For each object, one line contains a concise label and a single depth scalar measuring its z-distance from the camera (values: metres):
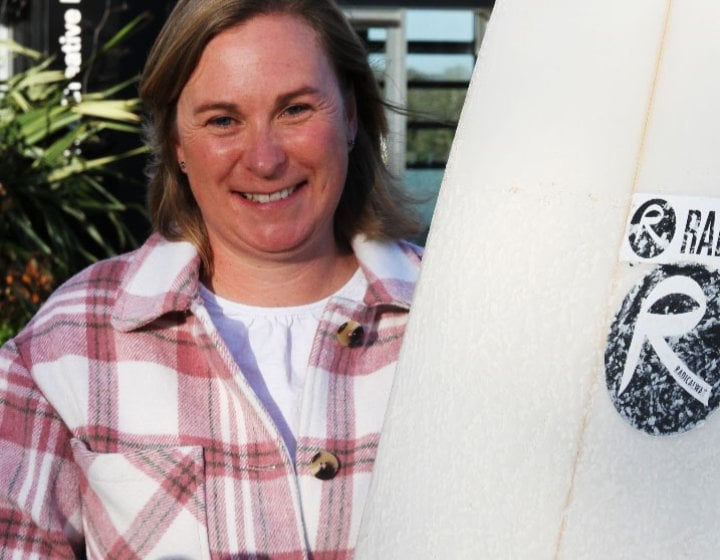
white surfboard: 1.71
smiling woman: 2.54
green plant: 6.31
